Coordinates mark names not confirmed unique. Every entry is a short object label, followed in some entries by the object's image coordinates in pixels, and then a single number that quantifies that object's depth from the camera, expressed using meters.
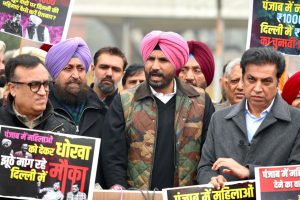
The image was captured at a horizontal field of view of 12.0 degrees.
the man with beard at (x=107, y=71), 13.30
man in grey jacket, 9.76
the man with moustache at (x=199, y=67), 13.70
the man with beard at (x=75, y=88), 11.62
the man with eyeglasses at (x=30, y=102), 9.89
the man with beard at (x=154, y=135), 10.66
